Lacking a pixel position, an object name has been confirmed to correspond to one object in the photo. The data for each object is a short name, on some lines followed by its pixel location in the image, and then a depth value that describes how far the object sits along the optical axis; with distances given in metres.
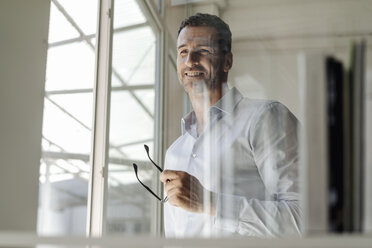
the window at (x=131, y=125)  1.74
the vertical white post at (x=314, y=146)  0.77
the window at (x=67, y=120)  1.54
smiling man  1.54
